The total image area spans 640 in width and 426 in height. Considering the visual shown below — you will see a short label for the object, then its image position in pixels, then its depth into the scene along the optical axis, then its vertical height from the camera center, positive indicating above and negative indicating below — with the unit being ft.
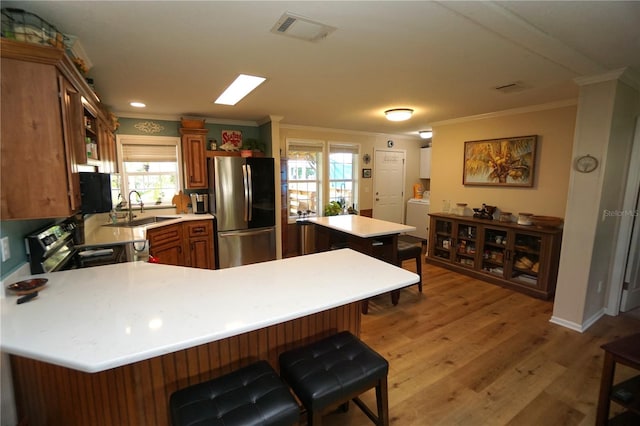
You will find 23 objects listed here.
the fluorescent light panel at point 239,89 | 8.91 +3.02
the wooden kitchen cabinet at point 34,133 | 4.39 +0.65
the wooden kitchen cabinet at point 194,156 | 14.16 +1.02
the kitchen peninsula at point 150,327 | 3.42 -1.90
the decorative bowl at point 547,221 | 11.57 -1.60
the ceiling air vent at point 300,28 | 5.44 +2.95
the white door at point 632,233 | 9.39 -1.70
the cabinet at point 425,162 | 21.93 +1.35
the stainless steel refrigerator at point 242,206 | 14.01 -1.40
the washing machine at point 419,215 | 20.06 -2.49
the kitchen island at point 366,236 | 10.54 -2.18
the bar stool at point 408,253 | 11.55 -2.96
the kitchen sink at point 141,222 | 12.10 -1.99
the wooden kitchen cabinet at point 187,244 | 12.17 -3.01
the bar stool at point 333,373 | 4.07 -2.87
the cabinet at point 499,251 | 11.34 -3.15
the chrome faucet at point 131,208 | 12.94 -1.46
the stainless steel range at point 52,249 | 5.45 -1.51
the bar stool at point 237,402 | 3.53 -2.88
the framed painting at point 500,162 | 12.72 +0.90
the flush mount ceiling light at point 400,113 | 12.62 +2.88
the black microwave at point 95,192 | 6.55 -0.39
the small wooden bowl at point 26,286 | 4.49 -1.75
